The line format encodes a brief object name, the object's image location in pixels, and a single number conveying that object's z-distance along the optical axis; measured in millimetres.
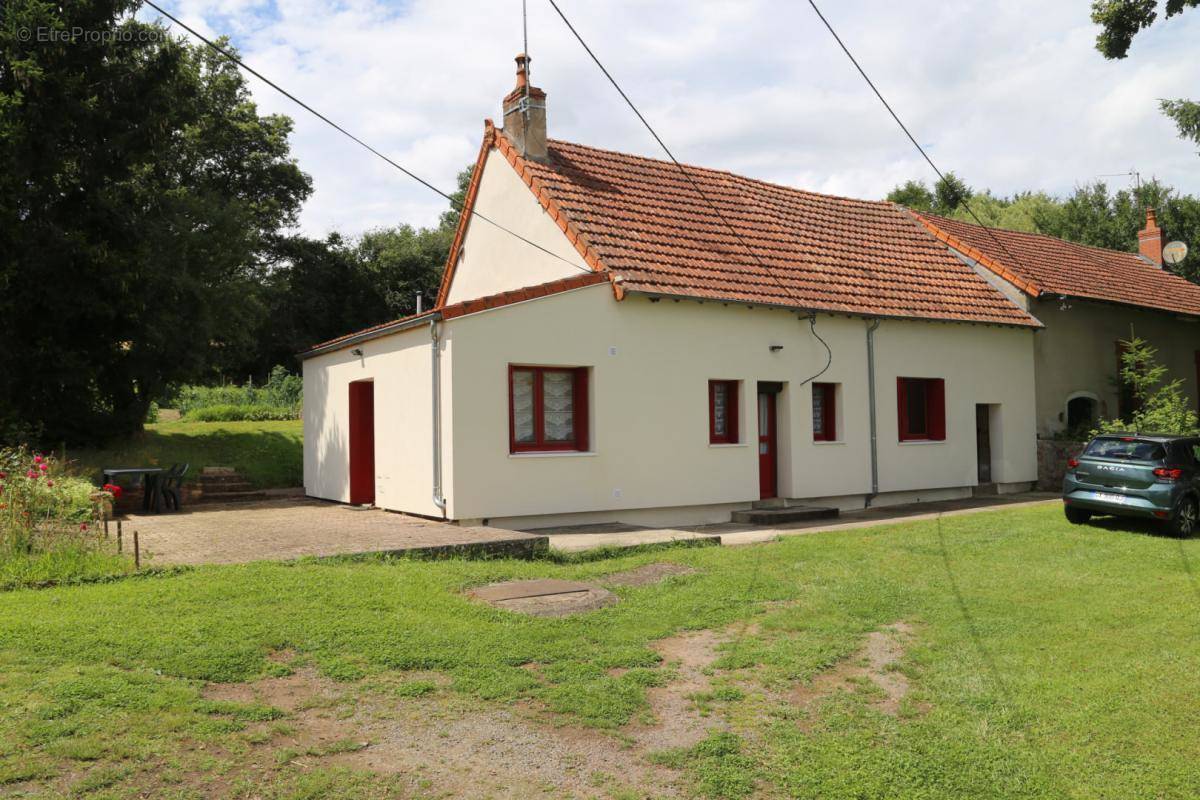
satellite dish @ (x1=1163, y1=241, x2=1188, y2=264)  29250
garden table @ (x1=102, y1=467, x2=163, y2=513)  15516
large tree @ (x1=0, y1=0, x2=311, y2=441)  16531
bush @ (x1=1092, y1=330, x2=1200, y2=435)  17516
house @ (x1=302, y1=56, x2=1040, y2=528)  13633
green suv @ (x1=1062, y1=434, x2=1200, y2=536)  12766
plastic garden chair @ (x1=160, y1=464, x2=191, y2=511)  15867
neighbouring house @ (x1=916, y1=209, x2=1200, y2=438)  21078
